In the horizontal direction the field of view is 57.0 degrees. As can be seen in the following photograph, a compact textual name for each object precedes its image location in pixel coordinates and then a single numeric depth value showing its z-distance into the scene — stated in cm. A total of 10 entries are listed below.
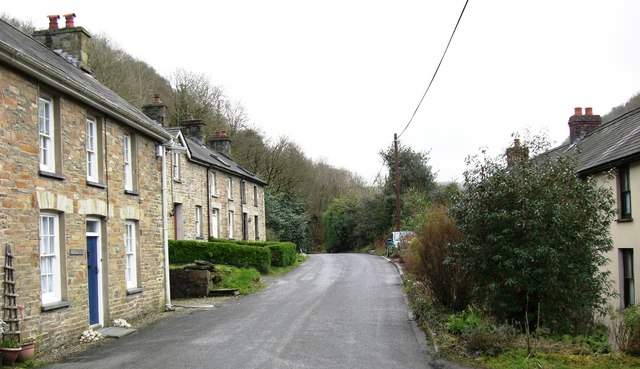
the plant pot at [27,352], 991
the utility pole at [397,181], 3834
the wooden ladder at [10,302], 987
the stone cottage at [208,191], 2753
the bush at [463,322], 1093
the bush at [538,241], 1072
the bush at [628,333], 950
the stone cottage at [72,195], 1052
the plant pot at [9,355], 952
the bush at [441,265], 1356
